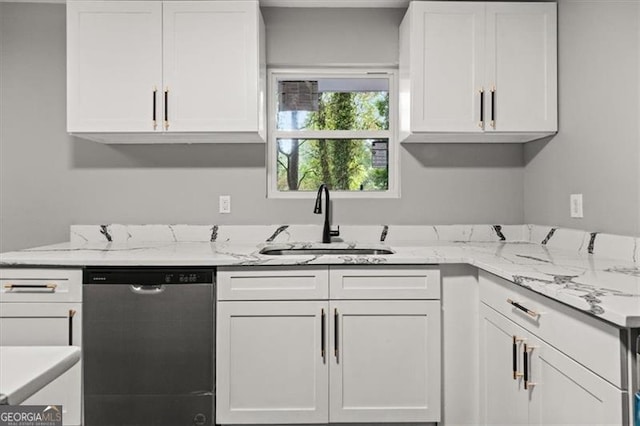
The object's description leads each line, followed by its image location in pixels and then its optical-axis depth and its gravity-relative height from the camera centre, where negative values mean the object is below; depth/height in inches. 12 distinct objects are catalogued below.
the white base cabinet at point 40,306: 78.2 -16.6
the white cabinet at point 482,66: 94.9 +30.9
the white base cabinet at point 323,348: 79.6 -24.3
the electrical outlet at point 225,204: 108.0 +1.8
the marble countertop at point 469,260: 46.6 -8.1
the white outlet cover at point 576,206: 87.2 +1.3
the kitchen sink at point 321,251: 98.0 -8.6
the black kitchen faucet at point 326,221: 100.3 -2.1
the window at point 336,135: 111.8 +19.1
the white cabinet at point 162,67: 92.7 +29.9
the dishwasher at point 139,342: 77.9 -22.6
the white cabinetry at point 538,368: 42.1 -18.1
